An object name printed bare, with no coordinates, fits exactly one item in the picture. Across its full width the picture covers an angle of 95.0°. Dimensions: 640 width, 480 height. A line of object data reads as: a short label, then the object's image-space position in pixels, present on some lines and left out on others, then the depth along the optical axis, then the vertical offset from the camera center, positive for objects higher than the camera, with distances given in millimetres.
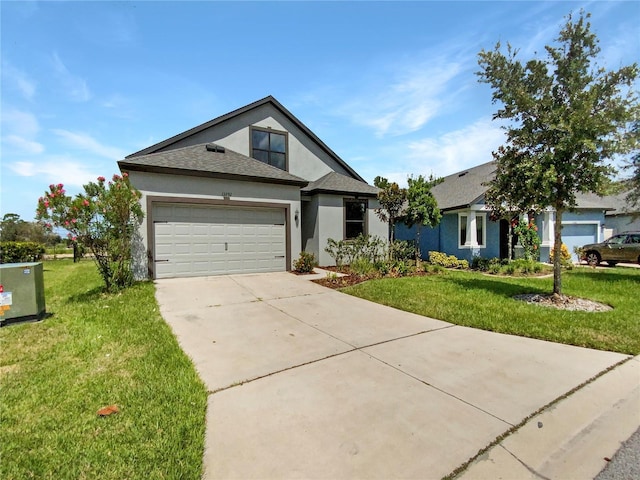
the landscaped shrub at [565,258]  12555 -1328
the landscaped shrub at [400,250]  12106 -770
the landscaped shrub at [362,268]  10422 -1279
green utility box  5105 -986
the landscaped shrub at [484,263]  12256 -1391
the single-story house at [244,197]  9633 +1400
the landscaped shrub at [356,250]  11992 -723
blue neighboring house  13789 +244
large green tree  5977 +2368
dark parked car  13516 -999
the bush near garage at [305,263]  11109 -1137
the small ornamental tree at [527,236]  13867 -260
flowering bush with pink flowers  6910 +433
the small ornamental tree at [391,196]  11320 +1411
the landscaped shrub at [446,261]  13508 -1379
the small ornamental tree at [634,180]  9202 +1591
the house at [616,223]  20469 +498
